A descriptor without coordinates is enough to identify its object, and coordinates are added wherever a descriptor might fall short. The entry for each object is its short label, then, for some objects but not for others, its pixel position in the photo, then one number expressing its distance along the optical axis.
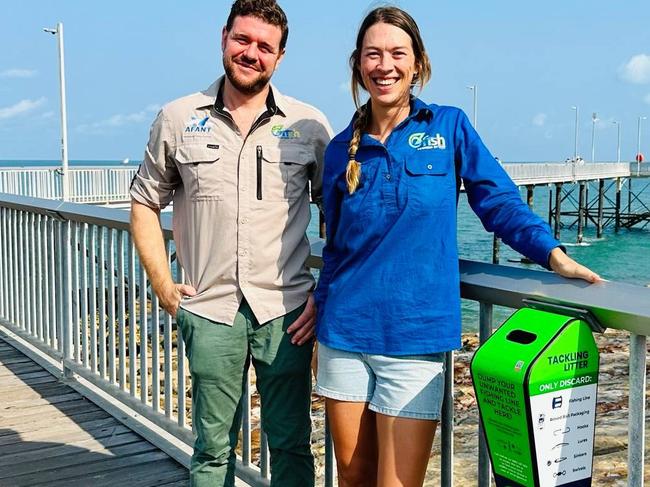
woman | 1.99
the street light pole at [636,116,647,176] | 67.90
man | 2.39
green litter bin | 1.64
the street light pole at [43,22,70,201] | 26.98
